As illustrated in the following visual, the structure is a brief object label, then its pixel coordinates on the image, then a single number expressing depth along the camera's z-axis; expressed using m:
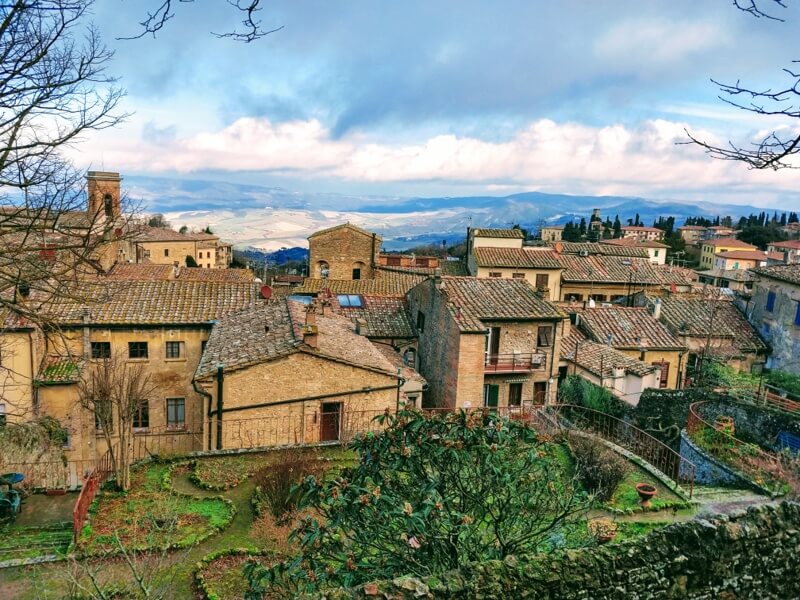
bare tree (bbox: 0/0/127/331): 7.78
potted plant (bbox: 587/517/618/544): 9.71
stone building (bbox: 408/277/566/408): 25.09
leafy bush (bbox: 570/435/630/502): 13.62
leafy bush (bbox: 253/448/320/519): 12.46
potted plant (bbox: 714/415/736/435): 17.66
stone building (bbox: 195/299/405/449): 17.38
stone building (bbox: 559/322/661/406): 23.39
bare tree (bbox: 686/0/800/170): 4.98
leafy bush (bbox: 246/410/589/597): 5.88
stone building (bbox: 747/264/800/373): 30.05
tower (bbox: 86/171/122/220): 40.81
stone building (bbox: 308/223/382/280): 50.75
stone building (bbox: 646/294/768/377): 30.66
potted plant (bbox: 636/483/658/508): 12.93
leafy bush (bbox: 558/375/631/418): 21.31
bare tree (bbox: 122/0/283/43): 5.05
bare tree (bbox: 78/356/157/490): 14.04
